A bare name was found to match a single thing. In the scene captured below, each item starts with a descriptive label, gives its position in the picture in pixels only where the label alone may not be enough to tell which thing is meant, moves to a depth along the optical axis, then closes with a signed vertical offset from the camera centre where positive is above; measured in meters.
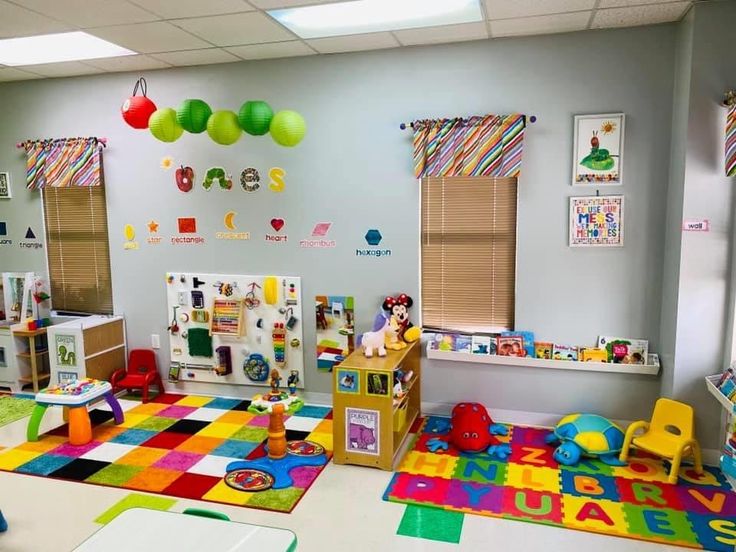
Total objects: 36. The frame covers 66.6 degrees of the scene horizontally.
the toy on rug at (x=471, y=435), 3.57 -1.43
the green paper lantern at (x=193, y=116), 3.66 +0.65
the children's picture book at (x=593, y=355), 3.81 -0.97
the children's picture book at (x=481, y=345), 4.02 -0.94
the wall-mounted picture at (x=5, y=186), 5.09 +0.29
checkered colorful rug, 3.22 -1.54
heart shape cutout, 4.40 -0.07
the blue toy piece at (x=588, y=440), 3.44 -1.43
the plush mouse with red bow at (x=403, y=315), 3.98 -0.73
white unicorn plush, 3.69 -0.82
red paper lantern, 3.80 +0.71
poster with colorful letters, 3.69 -0.06
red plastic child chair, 4.73 -1.31
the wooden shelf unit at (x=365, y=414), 3.37 -1.21
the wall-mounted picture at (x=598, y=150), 3.64 +0.40
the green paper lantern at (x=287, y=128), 3.62 +0.56
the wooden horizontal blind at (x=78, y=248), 4.89 -0.28
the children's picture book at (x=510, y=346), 3.95 -0.94
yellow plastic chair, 3.25 -1.36
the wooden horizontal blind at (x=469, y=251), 3.96 -0.27
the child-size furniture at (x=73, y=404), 3.80 -1.27
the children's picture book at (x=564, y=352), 3.87 -0.97
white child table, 1.71 -1.01
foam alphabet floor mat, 2.78 -1.54
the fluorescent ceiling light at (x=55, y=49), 3.83 +1.21
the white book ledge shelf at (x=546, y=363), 3.70 -1.04
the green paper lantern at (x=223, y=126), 3.64 +0.58
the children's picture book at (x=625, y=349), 3.74 -0.92
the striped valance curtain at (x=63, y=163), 4.70 +0.46
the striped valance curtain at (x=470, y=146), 3.77 +0.46
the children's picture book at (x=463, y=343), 4.05 -0.94
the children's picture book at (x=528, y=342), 3.94 -0.91
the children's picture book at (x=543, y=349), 3.93 -0.96
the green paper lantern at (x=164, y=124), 3.69 +0.60
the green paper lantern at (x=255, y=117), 3.60 +0.63
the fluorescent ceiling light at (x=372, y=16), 3.29 +1.21
